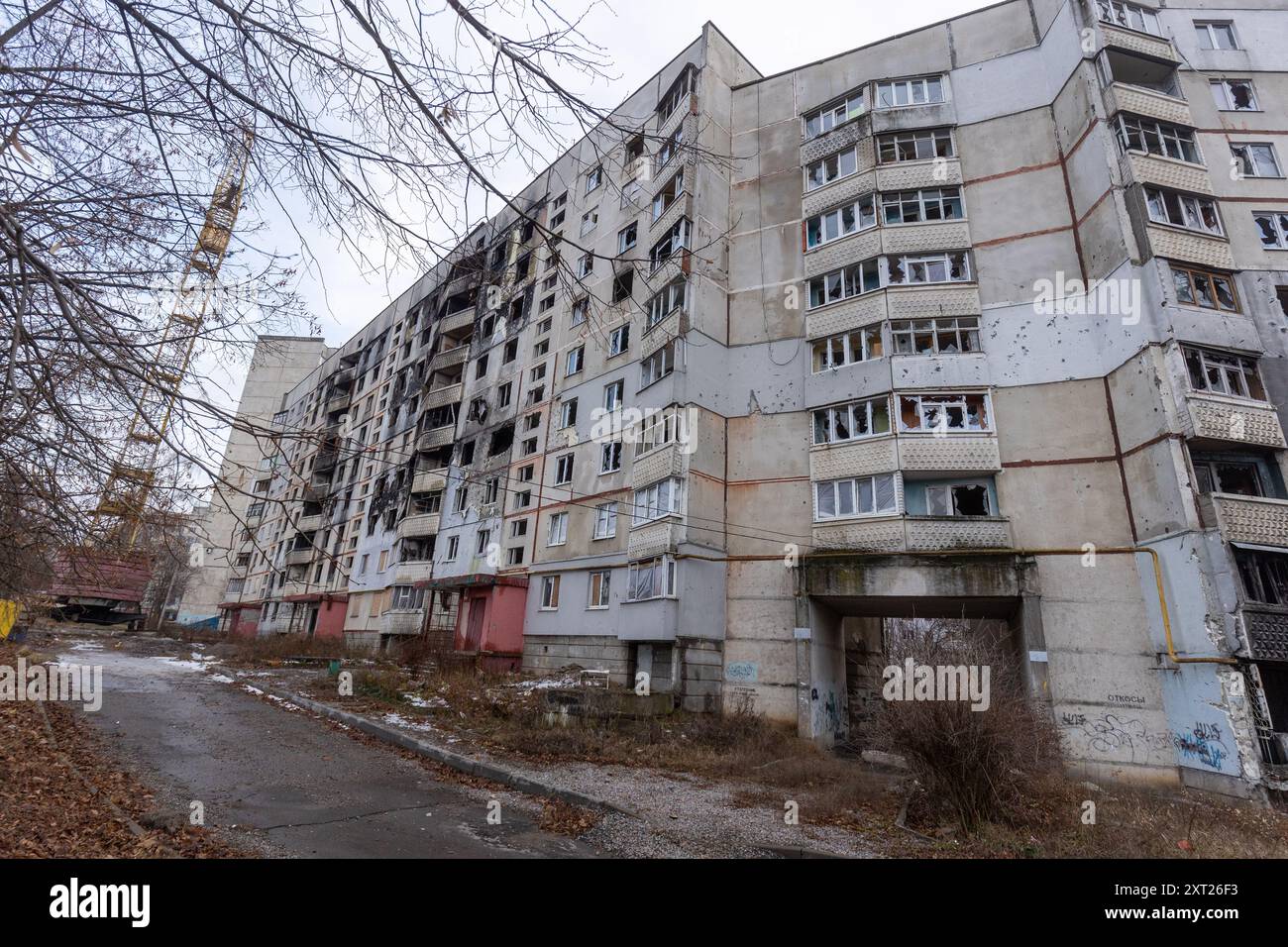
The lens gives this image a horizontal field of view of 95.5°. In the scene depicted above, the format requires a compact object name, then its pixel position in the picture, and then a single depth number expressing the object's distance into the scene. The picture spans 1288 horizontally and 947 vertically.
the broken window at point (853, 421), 18.84
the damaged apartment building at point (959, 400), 14.59
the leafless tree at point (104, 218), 3.22
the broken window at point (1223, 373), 15.44
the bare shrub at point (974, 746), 8.04
